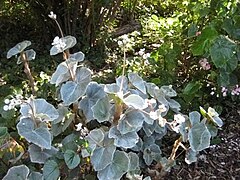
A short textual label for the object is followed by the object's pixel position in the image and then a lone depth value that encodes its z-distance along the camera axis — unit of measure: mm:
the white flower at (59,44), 1557
